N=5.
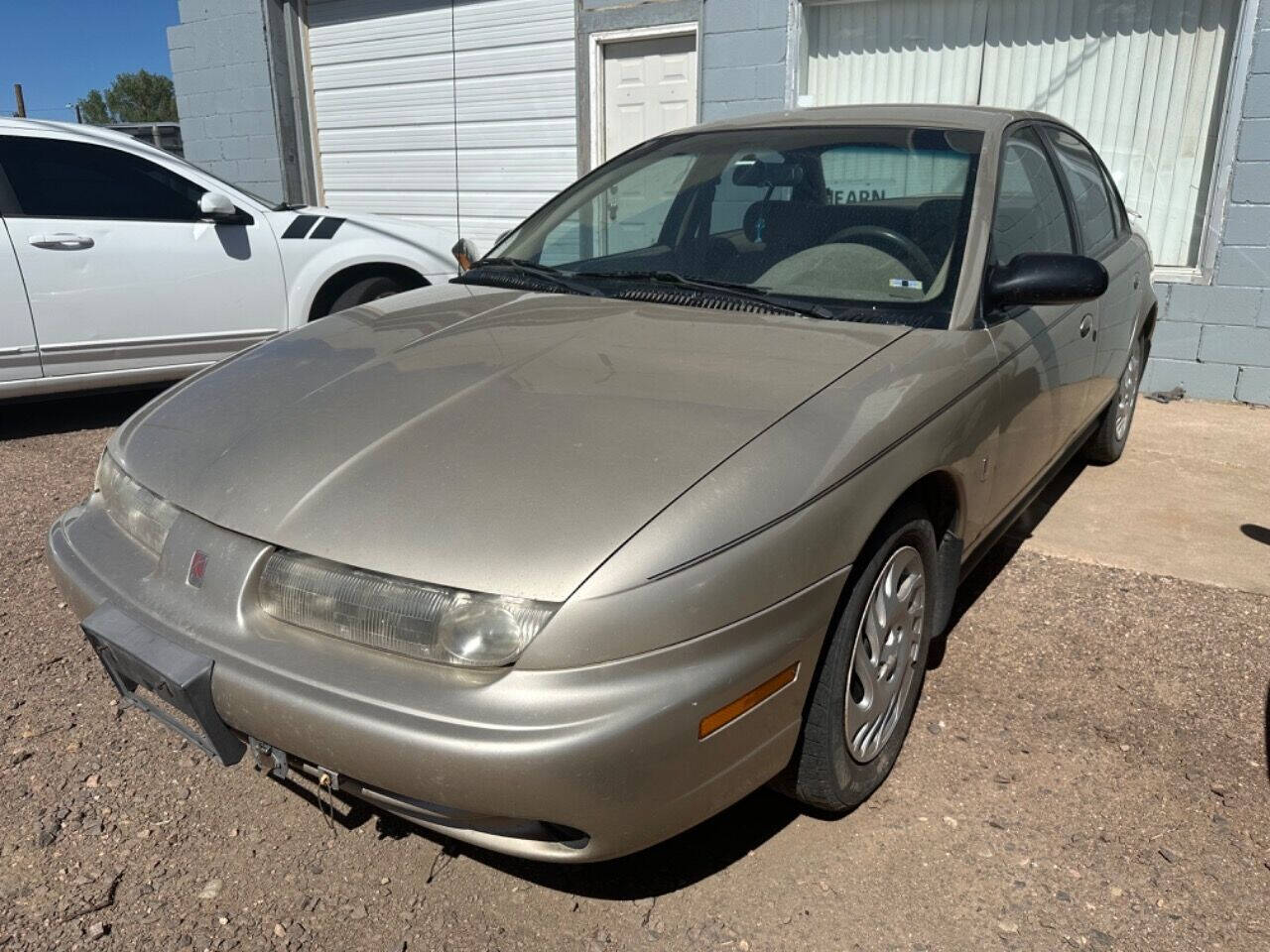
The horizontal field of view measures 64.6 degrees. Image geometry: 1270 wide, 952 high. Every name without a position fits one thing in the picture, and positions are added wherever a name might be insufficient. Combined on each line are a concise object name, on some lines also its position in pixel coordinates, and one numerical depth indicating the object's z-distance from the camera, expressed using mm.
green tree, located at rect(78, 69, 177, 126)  75125
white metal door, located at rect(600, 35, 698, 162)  7316
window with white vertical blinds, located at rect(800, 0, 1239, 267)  5996
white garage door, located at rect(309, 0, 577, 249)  8031
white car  5102
